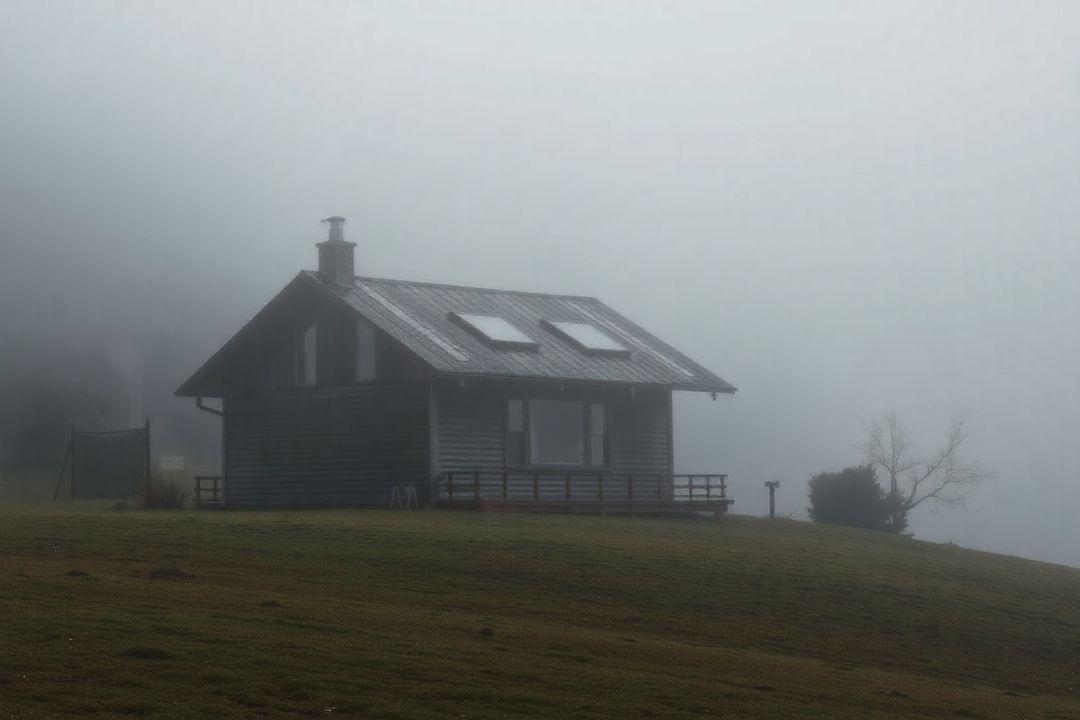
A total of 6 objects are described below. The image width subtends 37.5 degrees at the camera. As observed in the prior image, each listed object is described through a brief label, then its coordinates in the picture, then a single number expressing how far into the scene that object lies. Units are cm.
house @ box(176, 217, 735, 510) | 4000
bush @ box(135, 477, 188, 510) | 4259
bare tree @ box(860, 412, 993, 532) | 6397
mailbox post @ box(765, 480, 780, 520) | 4516
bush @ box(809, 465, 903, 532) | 5544
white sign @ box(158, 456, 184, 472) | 5163
